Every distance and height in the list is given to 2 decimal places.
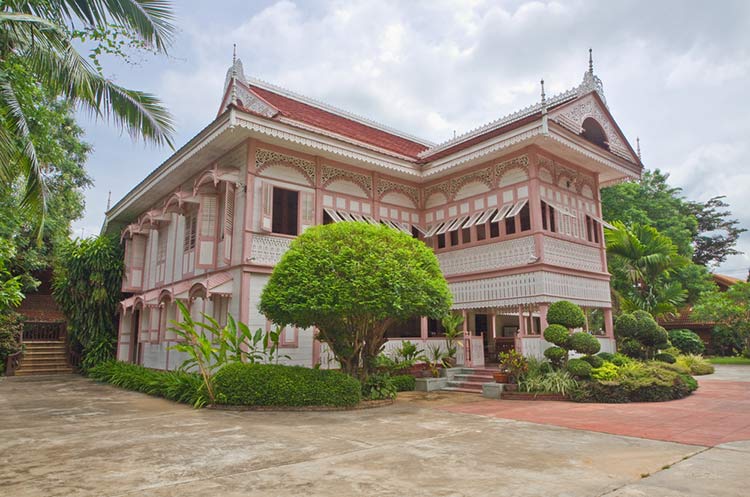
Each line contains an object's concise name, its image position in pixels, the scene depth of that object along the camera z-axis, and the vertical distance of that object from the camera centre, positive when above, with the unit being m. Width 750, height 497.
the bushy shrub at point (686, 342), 18.34 -0.38
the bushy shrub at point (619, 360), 10.82 -0.61
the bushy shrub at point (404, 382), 11.51 -1.14
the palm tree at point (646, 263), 16.83 +2.29
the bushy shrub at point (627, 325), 11.56 +0.15
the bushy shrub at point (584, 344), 10.09 -0.24
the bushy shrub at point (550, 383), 9.75 -1.00
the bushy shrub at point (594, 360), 10.28 -0.58
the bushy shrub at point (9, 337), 17.03 -0.10
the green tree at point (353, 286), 8.52 +0.80
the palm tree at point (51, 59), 7.51 +4.35
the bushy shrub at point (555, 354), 10.21 -0.44
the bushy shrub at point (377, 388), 9.37 -1.04
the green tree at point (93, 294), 17.00 +1.33
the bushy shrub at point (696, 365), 14.98 -1.01
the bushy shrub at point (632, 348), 11.65 -0.38
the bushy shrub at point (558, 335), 10.10 -0.06
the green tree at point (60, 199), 17.50 +5.00
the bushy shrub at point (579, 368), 9.86 -0.71
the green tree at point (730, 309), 19.66 +0.86
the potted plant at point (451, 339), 12.70 -0.17
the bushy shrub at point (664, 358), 12.10 -0.63
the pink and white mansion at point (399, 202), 11.19 +3.28
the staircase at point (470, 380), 11.48 -1.11
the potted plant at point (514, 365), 10.48 -0.68
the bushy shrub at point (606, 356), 10.94 -0.52
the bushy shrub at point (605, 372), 9.77 -0.79
